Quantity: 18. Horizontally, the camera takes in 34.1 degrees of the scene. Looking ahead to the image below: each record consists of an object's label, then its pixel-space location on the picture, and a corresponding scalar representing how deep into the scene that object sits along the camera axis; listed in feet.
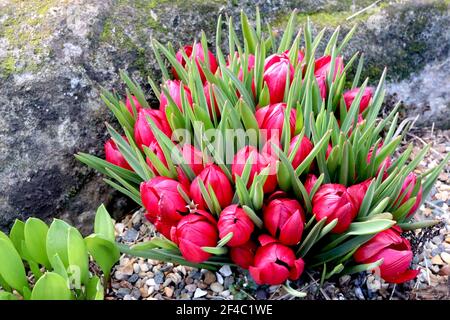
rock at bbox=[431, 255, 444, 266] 1.68
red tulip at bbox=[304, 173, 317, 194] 1.43
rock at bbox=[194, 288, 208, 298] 1.54
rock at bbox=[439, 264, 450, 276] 1.66
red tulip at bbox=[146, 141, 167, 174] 1.52
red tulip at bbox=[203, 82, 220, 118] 1.57
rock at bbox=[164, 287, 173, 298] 1.57
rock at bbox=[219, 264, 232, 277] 1.55
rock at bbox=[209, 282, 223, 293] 1.55
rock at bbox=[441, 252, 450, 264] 1.69
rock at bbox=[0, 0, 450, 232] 1.70
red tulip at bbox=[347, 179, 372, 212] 1.42
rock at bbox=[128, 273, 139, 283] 1.61
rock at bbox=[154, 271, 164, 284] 1.60
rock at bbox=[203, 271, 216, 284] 1.57
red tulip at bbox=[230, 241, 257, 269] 1.43
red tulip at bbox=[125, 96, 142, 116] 1.69
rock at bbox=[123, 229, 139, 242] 1.73
